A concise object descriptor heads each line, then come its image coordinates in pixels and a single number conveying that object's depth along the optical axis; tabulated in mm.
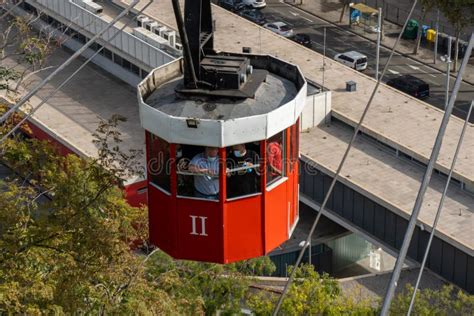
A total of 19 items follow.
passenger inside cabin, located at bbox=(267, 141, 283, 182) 28406
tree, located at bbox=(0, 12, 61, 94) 41188
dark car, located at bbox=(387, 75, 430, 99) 74312
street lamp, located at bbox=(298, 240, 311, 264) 53844
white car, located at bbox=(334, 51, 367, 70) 78375
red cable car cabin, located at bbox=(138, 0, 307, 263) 27469
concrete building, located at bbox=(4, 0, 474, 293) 51156
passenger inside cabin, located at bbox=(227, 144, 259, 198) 27812
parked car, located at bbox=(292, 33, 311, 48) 82188
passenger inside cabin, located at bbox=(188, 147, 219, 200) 27609
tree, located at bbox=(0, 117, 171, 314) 31859
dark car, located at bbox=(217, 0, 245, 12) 89125
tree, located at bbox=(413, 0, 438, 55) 76625
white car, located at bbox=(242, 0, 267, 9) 89812
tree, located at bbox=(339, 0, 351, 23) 87812
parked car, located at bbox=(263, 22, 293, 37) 83812
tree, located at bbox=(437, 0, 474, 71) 74625
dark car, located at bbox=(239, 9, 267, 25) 86481
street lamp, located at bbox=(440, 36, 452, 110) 66562
